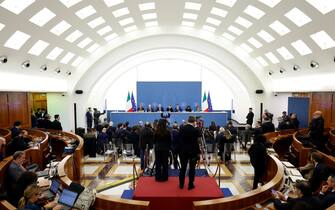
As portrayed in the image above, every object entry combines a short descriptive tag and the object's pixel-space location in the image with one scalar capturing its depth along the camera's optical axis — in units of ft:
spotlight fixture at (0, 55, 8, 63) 33.45
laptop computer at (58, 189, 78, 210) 13.41
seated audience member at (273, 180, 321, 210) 11.32
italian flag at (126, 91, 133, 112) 78.74
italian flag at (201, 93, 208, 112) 77.07
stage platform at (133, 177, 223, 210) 18.19
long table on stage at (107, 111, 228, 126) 65.82
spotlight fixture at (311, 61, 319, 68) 38.01
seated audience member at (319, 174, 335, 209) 12.28
